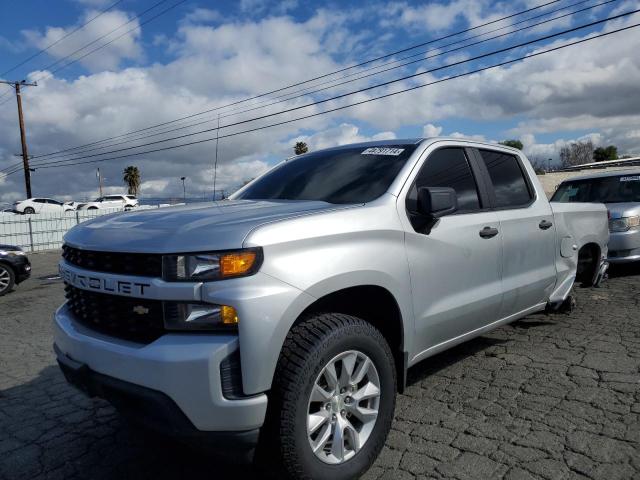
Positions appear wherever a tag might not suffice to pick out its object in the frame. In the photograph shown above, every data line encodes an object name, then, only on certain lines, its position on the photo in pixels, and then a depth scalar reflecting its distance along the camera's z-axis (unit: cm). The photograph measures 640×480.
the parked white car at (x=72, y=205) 3818
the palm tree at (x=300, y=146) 5597
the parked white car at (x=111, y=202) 3711
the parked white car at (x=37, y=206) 3382
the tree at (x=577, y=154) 8062
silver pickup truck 216
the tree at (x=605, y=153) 7812
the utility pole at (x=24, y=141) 3192
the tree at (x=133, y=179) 7500
